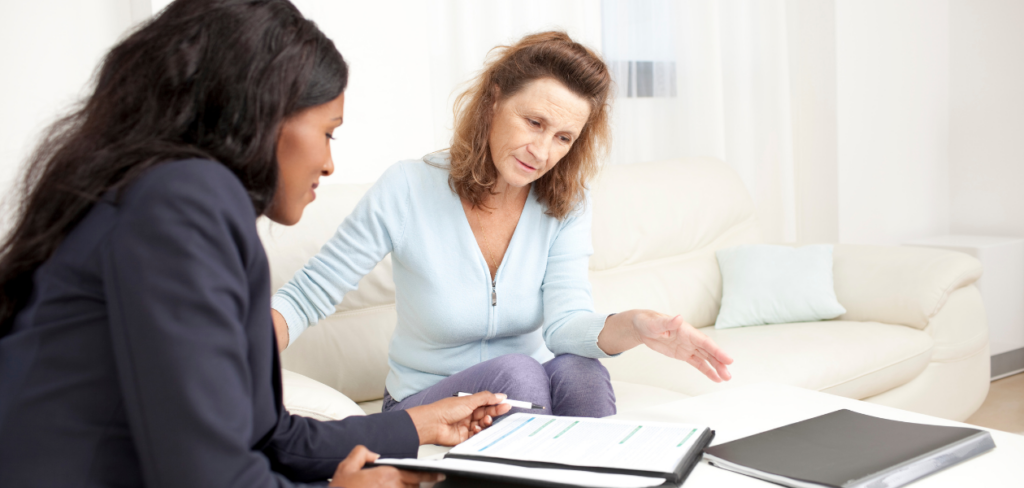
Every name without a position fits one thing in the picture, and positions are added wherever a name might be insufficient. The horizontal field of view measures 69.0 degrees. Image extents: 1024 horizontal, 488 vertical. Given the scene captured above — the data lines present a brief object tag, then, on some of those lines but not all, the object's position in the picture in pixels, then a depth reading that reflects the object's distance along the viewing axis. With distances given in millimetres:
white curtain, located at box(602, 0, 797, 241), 3092
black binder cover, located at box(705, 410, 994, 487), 768
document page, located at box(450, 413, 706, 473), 787
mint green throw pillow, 2254
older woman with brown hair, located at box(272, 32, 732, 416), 1370
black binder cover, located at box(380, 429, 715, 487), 755
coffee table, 796
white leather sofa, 1716
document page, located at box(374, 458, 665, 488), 719
